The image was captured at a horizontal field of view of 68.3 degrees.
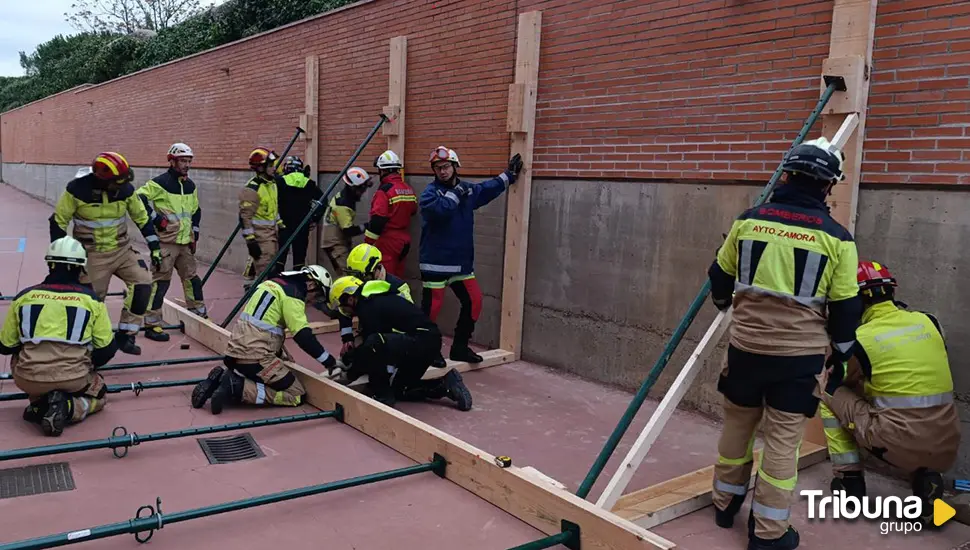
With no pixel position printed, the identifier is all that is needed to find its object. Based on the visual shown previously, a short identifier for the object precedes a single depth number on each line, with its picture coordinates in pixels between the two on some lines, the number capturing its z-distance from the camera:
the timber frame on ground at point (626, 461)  3.65
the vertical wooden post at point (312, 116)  10.65
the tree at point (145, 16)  35.78
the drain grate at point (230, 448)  4.82
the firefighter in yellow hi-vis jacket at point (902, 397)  4.03
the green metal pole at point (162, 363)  6.45
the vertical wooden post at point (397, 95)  8.88
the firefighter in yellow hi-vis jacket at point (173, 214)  8.34
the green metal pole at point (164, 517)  3.17
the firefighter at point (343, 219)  9.12
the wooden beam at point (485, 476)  3.46
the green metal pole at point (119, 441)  4.20
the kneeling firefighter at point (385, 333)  5.66
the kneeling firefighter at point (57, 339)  5.01
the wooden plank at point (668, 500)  3.93
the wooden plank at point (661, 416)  3.79
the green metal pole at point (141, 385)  5.70
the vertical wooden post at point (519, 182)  7.16
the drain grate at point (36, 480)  4.14
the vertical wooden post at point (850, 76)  4.70
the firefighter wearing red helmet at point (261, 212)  9.41
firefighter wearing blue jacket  7.08
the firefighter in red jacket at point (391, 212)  8.16
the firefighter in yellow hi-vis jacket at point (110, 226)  7.06
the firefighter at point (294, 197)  9.84
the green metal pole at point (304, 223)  7.89
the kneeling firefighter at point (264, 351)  5.66
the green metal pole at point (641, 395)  3.90
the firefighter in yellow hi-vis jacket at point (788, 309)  3.48
